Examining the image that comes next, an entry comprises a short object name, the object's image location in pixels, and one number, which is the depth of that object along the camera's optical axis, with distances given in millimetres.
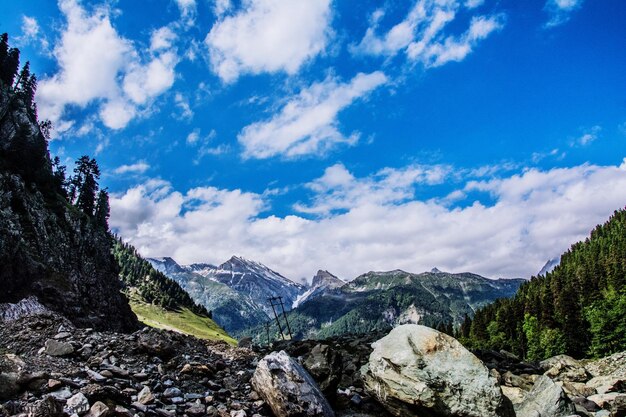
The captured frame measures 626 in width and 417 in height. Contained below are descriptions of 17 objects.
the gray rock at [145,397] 13477
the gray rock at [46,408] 10695
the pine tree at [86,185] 126375
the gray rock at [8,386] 11596
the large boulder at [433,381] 17375
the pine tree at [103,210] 137000
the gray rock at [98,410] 11156
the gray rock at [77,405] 11148
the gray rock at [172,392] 14562
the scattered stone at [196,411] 13670
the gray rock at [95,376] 14008
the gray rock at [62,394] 11820
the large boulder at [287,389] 15110
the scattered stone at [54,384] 12242
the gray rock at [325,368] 18875
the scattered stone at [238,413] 14059
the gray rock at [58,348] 17359
